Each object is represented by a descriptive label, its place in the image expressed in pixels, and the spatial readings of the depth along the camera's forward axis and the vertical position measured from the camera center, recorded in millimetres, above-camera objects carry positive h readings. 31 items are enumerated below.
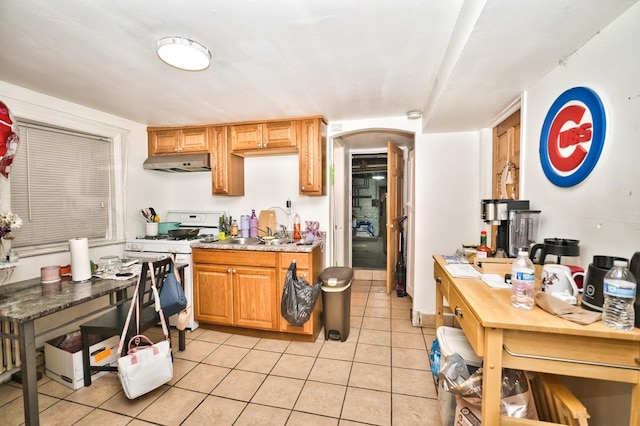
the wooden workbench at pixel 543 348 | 946 -541
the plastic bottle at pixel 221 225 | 3271 -240
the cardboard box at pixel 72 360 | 1960 -1153
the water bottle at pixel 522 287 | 1131 -357
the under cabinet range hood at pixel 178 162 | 3070 +495
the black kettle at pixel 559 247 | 1263 -214
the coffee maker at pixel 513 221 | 1712 -119
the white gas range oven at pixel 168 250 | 2771 -463
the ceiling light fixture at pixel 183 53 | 1483 +860
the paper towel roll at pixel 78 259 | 1976 -388
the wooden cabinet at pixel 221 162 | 3121 +496
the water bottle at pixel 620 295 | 906 -315
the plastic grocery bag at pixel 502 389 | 1196 -845
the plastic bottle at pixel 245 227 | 3195 -260
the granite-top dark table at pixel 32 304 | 1442 -563
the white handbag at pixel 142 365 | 1683 -1015
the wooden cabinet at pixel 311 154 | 2859 +529
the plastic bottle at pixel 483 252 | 1875 -339
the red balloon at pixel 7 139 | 1864 +475
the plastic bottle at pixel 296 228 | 3008 -274
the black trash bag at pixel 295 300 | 2438 -863
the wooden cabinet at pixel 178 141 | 3184 +765
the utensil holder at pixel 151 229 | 3096 -267
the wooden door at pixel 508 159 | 2113 +362
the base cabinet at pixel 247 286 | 2580 -801
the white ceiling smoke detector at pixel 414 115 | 2748 +905
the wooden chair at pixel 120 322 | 1885 -847
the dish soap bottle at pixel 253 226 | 3205 -250
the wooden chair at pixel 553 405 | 1035 -855
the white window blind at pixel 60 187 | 2219 +178
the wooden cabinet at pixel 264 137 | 2926 +746
